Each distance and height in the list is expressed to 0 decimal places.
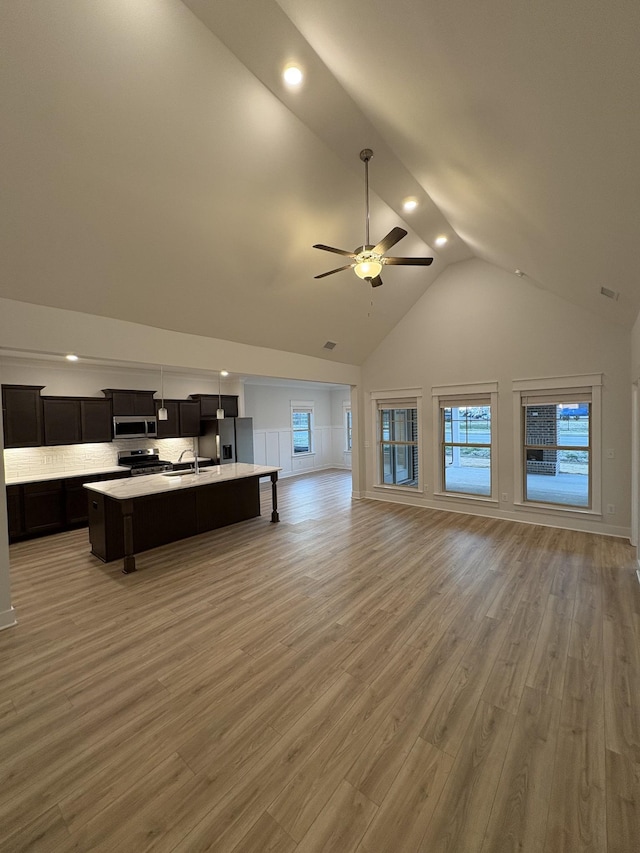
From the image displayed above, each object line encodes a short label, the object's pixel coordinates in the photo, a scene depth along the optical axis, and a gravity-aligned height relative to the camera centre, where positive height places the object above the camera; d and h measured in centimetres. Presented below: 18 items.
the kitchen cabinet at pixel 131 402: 642 +34
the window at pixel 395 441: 716 -57
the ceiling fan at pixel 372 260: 285 +132
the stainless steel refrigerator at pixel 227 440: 773 -51
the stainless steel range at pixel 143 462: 649 -80
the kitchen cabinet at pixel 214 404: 780 +32
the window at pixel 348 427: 1161 -40
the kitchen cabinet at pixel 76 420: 569 +2
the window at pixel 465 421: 596 -16
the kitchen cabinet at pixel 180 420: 722 -2
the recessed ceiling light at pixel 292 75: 242 +240
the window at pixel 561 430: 504 -31
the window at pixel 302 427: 1058 -33
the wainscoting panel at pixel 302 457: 957 -105
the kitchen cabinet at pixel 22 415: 528 +12
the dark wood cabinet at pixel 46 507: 513 -131
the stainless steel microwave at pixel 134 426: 646 -12
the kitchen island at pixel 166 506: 433 -125
